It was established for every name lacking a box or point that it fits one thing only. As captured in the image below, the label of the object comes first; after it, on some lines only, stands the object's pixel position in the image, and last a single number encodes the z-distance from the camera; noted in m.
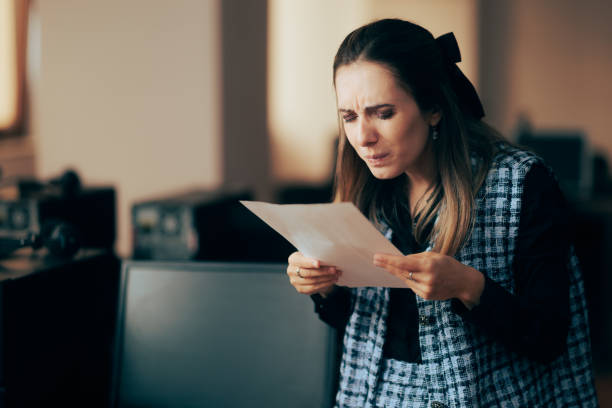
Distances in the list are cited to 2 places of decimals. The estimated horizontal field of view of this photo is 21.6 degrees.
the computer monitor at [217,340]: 2.61
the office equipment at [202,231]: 3.15
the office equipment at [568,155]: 6.36
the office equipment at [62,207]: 2.97
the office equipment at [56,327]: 2.54
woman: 2.43
